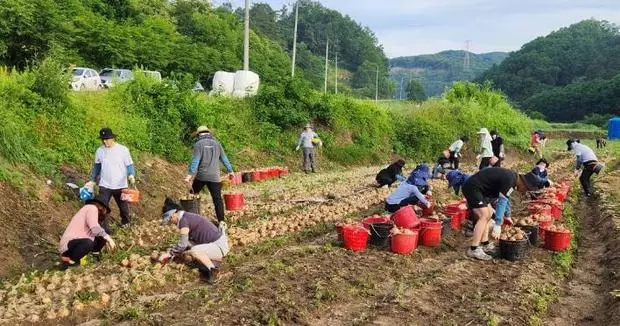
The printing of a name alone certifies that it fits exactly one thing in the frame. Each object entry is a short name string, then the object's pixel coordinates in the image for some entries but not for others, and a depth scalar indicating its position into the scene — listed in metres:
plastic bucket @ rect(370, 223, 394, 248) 8.95
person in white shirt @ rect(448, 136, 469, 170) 18.25
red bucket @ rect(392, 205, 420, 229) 9.36
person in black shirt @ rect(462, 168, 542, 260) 8.39
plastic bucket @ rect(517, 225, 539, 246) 9.62
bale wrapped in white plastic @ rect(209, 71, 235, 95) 26.09
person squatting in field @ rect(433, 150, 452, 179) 17.44
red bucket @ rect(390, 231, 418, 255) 8.64
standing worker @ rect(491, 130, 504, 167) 17.89
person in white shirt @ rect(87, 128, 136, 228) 8.70
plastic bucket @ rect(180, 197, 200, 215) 10.16
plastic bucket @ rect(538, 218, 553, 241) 9.73
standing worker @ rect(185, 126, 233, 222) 9.33
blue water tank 51.87
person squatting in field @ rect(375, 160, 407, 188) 15.05
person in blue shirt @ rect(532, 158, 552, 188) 13.61
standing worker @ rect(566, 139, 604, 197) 14.70
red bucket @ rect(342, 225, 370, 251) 8.76
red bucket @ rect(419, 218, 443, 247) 9.23
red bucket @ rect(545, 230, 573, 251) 9.30
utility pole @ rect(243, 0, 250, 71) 26.88
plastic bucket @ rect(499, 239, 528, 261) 8.59
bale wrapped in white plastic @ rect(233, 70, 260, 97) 24.89
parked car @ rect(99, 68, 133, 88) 25.23
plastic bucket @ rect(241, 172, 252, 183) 17.23
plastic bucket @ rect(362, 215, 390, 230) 9.36
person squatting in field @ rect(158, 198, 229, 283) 6.91
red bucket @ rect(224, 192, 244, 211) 11.84
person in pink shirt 7.20
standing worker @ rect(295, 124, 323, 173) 19.84
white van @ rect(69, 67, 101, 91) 21.85
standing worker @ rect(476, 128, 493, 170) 15.48
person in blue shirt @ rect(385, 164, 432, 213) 10.53
